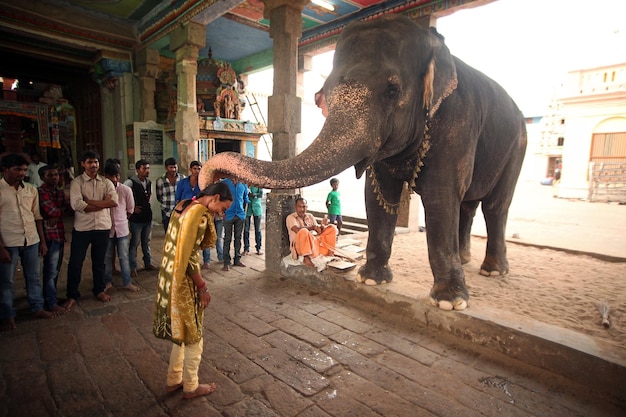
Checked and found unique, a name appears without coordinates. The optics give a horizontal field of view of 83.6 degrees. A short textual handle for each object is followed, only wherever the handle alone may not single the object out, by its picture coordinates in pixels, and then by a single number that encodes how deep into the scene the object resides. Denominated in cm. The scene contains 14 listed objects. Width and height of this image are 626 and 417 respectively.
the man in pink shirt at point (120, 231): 430
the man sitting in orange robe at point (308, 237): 470
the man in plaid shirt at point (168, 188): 553
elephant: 255
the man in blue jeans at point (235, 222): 540
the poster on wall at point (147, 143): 939
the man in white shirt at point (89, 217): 380
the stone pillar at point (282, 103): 502
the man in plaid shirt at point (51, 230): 365
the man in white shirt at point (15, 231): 319
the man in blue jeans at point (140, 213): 495
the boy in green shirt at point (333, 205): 749
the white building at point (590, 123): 1512
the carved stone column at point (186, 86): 735
